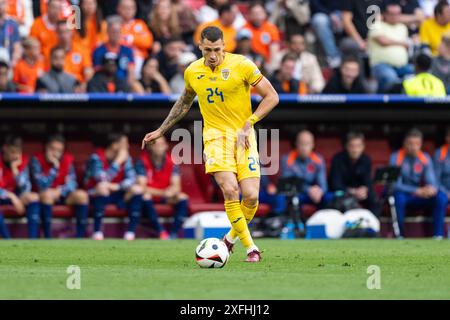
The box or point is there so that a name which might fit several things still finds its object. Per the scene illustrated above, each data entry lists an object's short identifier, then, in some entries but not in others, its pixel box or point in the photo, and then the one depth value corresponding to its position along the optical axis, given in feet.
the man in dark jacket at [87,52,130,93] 55.26
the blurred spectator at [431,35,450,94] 59.98
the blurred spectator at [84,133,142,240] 54.49
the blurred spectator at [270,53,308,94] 57.62
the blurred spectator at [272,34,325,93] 60.03
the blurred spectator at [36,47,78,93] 54.69
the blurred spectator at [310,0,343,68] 63.05
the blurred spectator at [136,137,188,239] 55.57
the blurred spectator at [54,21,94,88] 56.80
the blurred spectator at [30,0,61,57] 57.62
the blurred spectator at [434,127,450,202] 58.90
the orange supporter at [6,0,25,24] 58.44
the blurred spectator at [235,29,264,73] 57.88
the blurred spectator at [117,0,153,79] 59.11
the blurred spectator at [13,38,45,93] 55.06
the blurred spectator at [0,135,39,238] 53.72
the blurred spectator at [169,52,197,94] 57.21
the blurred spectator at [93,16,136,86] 56.95
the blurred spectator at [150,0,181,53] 60.13
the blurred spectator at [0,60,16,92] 53.52
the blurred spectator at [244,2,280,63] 61.62
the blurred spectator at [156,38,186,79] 57.98
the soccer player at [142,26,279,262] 33.68
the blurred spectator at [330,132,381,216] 57.16
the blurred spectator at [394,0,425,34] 64.59
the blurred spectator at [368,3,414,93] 60.34
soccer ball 32.40
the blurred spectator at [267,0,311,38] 63.77
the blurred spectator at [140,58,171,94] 56.80
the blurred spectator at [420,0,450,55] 63.26
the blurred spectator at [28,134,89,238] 54.24
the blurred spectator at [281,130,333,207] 56.85
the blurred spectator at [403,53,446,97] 57.77
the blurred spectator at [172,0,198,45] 61.00
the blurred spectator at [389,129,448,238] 56.80
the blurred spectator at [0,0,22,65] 56.08
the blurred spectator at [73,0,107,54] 57.82
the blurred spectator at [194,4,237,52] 60.03
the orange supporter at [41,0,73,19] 57.72
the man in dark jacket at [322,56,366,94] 57.93
